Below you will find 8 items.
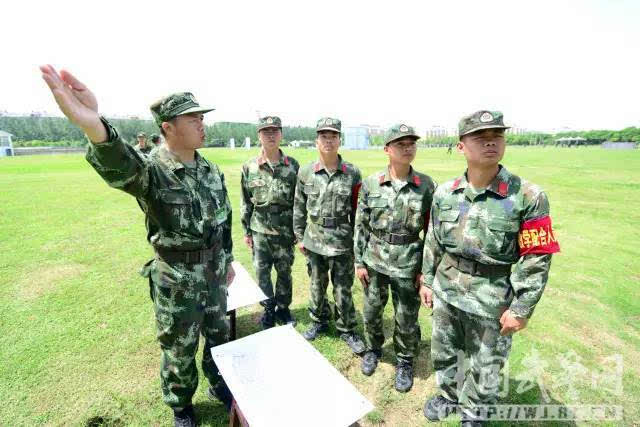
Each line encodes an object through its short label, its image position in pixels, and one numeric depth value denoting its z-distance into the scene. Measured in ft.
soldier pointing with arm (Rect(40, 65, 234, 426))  7.82
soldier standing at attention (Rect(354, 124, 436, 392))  10.39
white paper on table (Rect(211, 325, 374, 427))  6.41
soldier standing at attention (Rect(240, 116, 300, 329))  13.73
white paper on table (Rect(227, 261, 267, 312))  11.84
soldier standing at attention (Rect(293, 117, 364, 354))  12.27
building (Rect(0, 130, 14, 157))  142.41
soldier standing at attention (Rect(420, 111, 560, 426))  7.66
